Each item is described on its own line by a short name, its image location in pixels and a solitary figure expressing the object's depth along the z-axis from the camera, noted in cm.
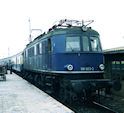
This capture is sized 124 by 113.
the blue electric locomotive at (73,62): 979
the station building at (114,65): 1276
